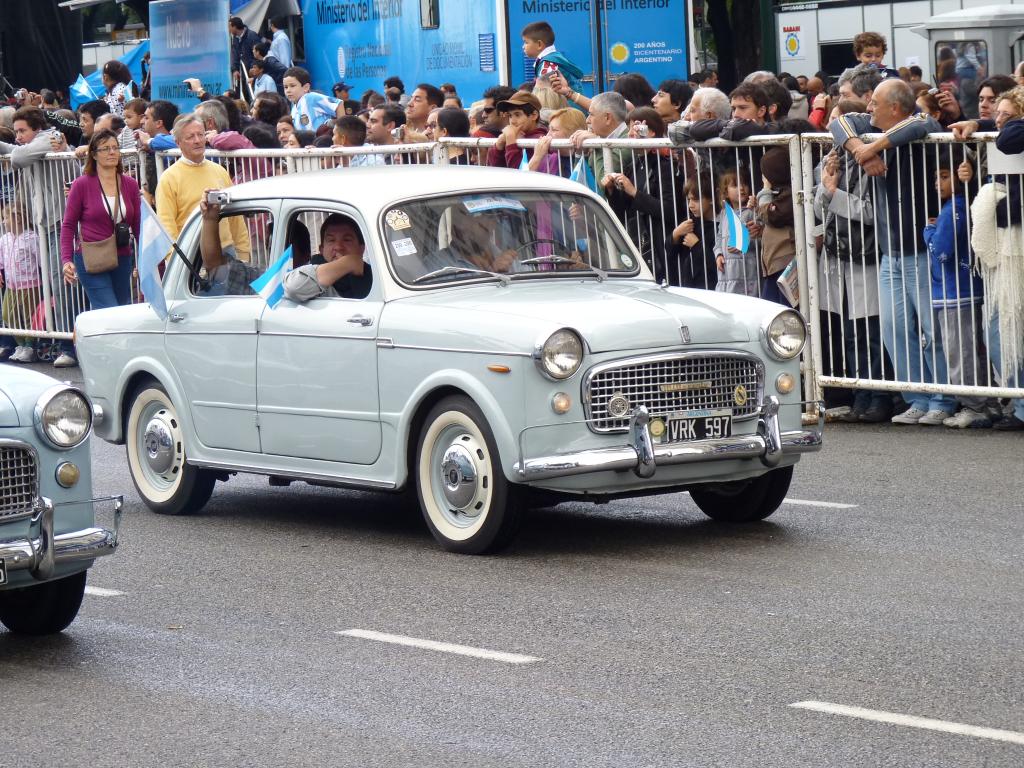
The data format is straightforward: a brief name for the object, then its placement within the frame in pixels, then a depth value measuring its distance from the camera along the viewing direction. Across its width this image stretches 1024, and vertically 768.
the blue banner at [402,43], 23.23
